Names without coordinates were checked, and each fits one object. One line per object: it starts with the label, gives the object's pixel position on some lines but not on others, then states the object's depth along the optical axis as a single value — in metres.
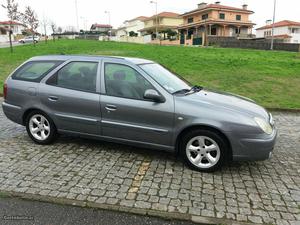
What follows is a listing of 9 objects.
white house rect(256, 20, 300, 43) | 59.29
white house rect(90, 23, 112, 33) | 117.39
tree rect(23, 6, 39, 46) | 33.09
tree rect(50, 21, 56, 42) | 57.80
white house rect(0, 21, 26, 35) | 68.26
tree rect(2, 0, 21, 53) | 23.32
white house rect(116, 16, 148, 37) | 89.19
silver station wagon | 4.08
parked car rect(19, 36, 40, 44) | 51.61
